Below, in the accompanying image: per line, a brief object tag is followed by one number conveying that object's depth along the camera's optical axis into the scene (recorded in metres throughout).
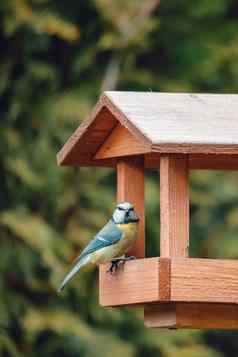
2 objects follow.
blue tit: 12.86
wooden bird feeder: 11.95
